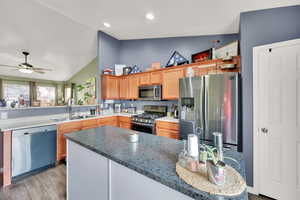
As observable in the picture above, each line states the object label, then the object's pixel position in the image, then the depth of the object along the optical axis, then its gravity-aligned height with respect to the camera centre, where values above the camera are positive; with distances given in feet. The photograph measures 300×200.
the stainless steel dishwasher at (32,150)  7.35 -3.10
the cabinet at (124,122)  11.71 -2.07
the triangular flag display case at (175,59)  10.67 +3.41
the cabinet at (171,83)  9.90 +1.33
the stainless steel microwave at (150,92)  10.77 +0.63
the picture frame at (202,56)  8.99 +3.21
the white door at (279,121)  5.69 -0.98
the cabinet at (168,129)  8.90 -2.10
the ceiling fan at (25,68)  13.83 +3.50
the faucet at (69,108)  11.24 -0.73
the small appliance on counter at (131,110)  13.46 -1.09
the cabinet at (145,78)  11.58 +1.92
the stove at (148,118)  9.89 -1.50
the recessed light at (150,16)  8.58 +5.67
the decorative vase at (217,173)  2.14 -1.23
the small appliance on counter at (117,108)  13.82 -0.90
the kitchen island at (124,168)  2.51 -1.58
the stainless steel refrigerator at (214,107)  6.46 -0.42
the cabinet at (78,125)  9.05 -2.11
